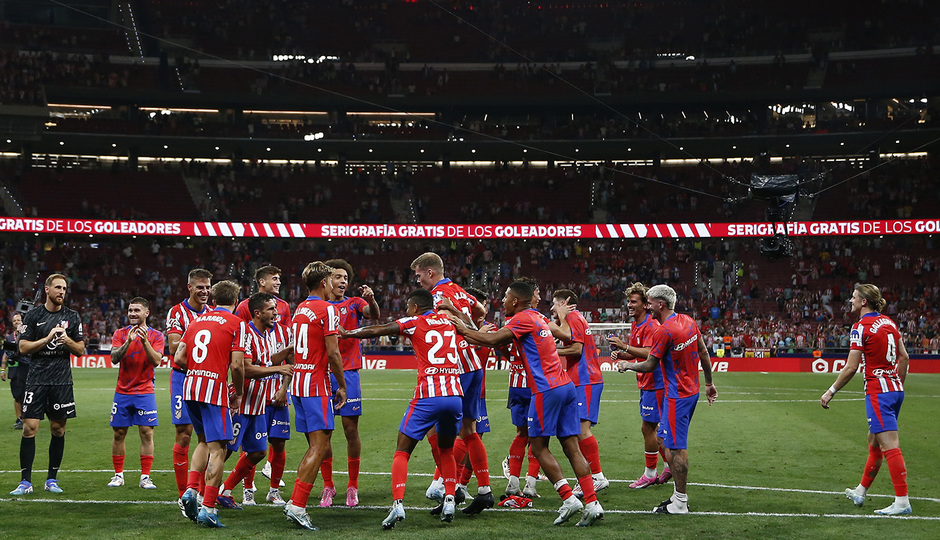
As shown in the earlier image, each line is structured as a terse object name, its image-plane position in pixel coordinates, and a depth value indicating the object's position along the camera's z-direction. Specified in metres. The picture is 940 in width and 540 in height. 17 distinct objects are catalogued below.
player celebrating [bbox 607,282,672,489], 22.58
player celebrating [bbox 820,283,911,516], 19.50
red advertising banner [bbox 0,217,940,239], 91.31
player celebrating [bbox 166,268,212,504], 19.77
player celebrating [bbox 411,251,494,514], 18.50
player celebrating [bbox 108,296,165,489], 22.25
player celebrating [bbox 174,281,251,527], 17.53
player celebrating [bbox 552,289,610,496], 21.31
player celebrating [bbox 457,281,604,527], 17.73
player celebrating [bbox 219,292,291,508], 19.14
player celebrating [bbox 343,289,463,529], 17.42
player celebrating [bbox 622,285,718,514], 19.03
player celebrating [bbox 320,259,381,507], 19.69
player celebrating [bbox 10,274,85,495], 20.87
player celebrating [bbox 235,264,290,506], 19.69
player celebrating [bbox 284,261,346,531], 17.91
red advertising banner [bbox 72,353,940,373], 73.29
